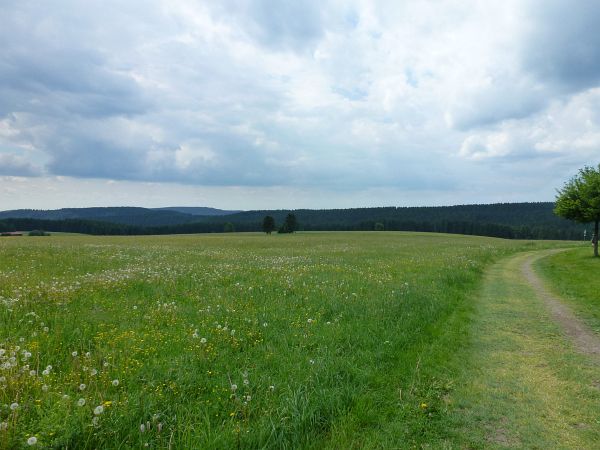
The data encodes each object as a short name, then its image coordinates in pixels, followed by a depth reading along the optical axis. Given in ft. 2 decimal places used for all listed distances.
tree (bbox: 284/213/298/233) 382.83
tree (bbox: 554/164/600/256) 100.83
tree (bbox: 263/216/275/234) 372.79
